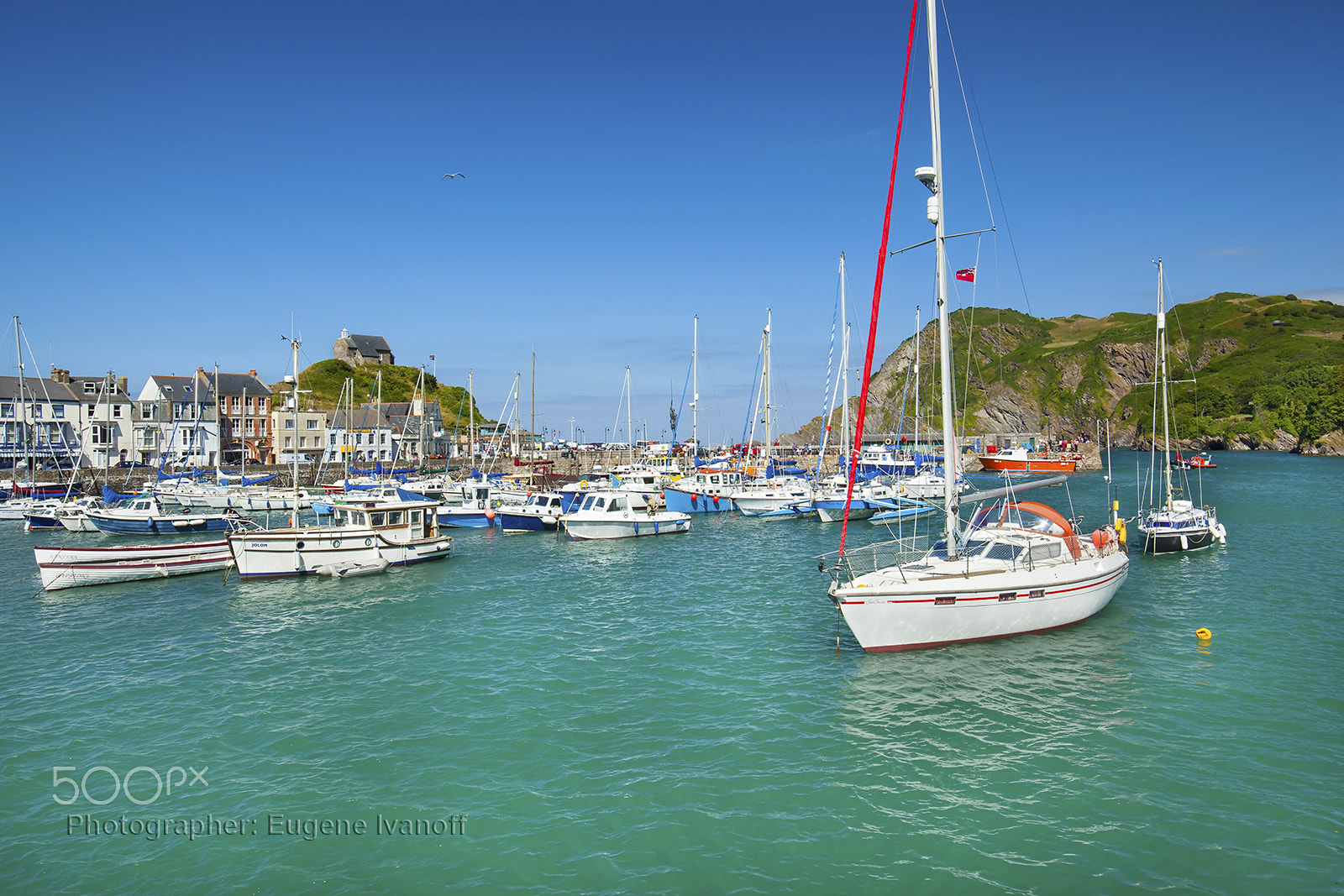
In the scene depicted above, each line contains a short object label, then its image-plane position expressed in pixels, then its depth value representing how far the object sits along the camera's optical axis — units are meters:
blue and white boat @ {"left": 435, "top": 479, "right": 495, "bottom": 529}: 54.59
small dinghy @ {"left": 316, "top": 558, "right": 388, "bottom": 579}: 34.09
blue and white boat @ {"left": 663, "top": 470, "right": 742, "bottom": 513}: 63.03
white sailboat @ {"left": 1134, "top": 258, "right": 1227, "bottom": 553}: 37.00
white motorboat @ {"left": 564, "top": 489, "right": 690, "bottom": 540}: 46.31
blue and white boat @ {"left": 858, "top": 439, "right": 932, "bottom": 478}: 87.86
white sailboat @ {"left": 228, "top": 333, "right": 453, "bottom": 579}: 33.47
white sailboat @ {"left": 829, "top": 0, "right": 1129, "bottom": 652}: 19.50
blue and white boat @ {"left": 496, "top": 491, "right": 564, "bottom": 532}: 51.62
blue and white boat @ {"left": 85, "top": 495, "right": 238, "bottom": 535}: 52.53
